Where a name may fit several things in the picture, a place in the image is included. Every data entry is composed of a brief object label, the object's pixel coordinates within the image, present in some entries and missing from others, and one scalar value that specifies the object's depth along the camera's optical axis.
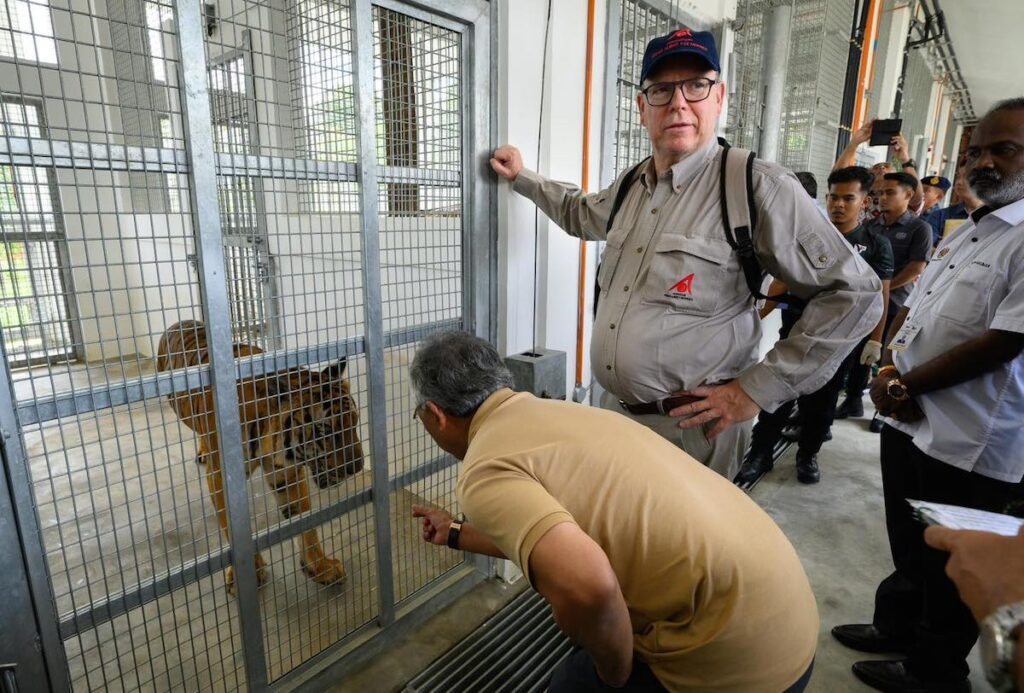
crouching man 1.02
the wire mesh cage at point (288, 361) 1.32
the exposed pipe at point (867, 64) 4.88
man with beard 1.64
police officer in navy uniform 5.60
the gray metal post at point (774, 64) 3.74
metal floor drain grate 1.99
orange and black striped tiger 1.90
